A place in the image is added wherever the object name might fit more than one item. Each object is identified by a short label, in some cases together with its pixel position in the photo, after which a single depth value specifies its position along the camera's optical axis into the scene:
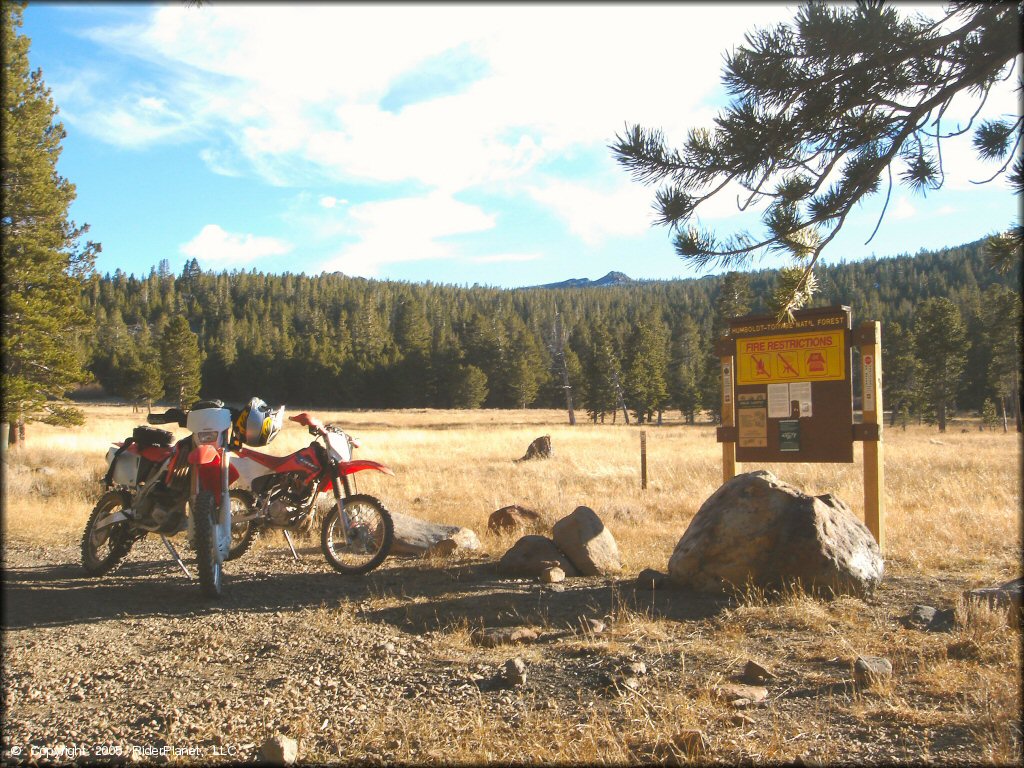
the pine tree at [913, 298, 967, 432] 49.62
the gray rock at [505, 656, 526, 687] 3.81
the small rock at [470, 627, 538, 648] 4.51
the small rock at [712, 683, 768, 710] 3.46
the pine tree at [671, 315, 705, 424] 61.60
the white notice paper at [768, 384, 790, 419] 7.63
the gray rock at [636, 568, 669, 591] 5.96
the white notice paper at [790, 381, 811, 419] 7.50
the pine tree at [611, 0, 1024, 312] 4.45
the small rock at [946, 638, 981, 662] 4.12
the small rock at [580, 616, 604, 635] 4.70
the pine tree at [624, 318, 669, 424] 61.88
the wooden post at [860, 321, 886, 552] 7.08
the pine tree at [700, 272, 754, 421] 43.75
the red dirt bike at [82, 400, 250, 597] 5.44
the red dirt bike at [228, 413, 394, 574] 6.23
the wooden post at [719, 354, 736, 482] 8.02
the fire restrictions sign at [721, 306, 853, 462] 7.28
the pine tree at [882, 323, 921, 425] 55.19
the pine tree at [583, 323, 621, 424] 62.34
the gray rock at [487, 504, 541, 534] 8.39
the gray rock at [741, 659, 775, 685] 3.84
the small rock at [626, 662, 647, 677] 3.91
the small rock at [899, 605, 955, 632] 4.77
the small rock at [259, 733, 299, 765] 2.88
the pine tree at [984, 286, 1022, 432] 38.59
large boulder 5.57
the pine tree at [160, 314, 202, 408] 50.84
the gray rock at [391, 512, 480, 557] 7.30
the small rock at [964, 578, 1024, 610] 4.80
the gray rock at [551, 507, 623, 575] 6.50
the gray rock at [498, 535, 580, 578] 6.42
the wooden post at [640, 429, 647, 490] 13.39
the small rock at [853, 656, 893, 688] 3.68
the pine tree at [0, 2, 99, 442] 15.85
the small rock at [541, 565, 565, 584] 6.25
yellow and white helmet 6.23
